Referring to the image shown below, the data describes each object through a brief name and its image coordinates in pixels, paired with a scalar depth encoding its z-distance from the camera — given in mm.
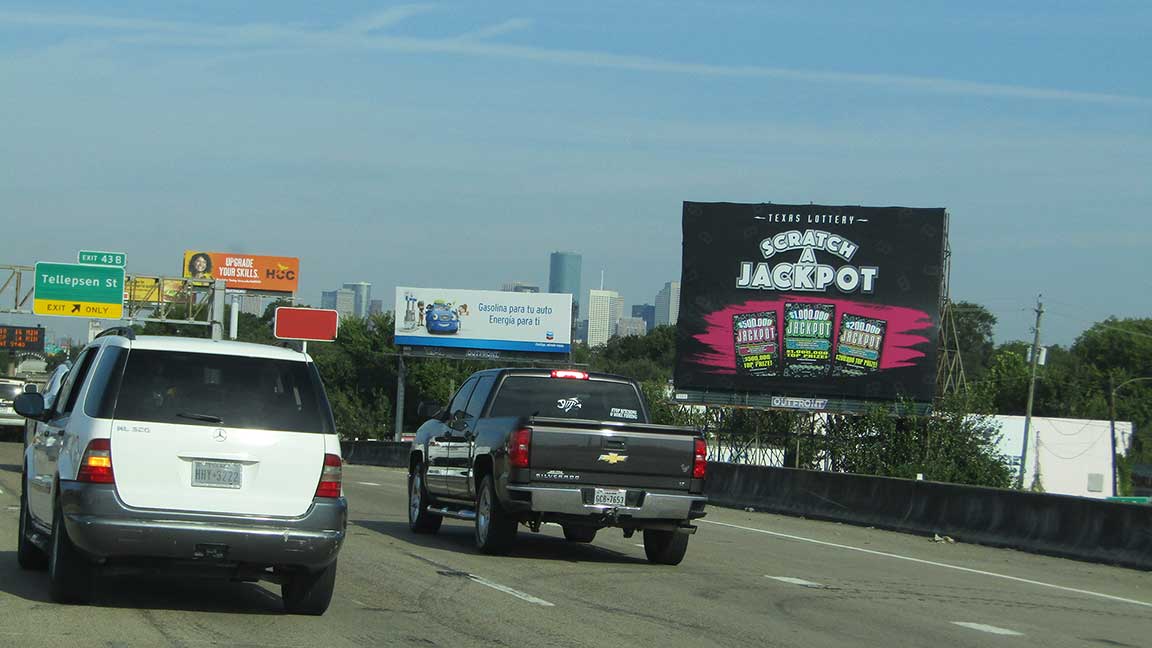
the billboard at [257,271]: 138625
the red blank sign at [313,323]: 67375
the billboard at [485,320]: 80812
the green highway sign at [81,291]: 51812
